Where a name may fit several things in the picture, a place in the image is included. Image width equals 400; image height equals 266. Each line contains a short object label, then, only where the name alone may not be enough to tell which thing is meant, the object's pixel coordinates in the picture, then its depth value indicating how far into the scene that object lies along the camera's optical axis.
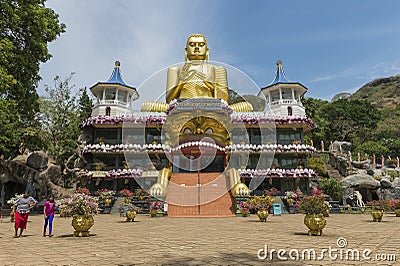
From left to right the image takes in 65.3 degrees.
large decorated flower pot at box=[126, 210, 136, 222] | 14.80
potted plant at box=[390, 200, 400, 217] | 17.95
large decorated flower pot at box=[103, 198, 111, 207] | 20.36
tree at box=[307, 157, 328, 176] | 29.81
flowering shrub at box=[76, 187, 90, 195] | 20.92
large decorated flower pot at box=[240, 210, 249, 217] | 17.67
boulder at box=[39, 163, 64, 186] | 27.71
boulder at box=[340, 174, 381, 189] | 25.89
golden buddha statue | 24.23
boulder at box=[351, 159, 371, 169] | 31.34
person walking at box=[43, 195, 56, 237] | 10.18
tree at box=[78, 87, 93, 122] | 36.52
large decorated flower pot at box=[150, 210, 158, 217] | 17.21
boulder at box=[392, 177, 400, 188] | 27.30
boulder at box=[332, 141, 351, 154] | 40.29
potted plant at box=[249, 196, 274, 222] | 14.71
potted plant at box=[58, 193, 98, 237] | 9.87
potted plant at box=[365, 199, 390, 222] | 15.09
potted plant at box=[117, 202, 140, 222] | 14.80
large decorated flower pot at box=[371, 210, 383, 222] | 15.07
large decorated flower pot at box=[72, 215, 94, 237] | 9.84
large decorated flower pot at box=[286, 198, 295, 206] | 20.50
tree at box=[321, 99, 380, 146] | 47.59
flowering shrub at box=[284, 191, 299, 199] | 20.70
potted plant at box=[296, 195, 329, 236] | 9.80
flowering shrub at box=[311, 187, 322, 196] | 22.04
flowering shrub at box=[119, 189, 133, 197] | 21.06
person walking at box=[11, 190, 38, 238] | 9.87
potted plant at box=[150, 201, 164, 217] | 17.25
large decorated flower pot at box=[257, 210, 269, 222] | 14.66
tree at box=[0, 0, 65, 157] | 15.08
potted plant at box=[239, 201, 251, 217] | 17.69
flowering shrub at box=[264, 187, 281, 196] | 21.72
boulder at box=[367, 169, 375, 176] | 29.70
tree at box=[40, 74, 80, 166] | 31.86
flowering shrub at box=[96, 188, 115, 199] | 20.99
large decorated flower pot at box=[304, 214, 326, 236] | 9.77
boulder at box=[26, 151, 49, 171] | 27.28
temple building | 23.09
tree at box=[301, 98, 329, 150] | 42.84
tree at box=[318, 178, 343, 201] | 25.22
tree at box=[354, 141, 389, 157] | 40.56
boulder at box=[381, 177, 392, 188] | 27.23
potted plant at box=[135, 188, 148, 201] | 19.86
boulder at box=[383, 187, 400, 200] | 26.94
